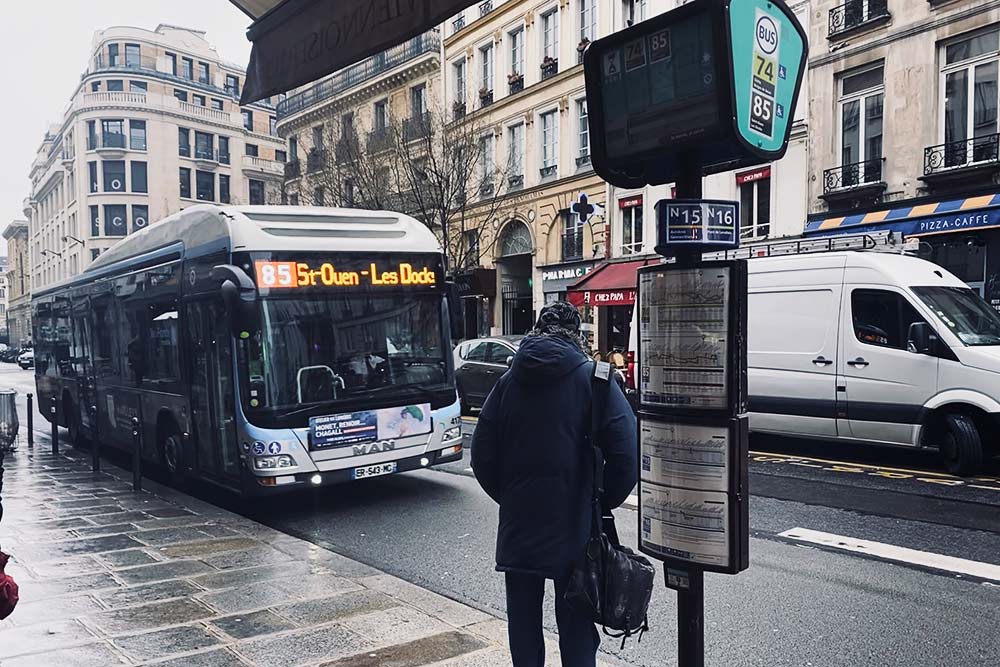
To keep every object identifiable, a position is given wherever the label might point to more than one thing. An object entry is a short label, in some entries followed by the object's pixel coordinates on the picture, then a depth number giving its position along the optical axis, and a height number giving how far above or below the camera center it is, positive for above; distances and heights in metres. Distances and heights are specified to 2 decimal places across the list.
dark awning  2.89 +1.02
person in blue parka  3.31 -0.71
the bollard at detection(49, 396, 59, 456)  13.30 -2.02
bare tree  25.80 +4.26
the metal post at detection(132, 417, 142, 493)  9.28 -1.70
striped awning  15.53 +1.48
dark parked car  16.02 -1.30
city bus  7.77 -0.45
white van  9.12 -0.75
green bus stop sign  2.49 +0.71
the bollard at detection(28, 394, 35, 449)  14.49 -2.19
